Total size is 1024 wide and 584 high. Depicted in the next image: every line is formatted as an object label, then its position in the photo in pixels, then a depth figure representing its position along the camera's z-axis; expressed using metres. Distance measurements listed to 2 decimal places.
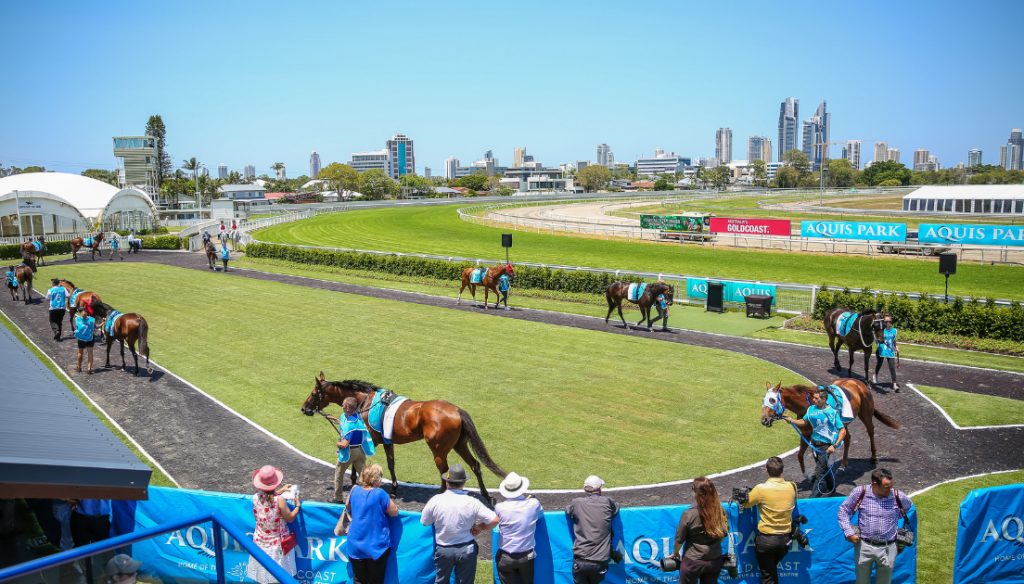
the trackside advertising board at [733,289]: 24.38
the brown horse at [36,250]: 30.92
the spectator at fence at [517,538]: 6.62
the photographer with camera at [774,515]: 7.01
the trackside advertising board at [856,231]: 37.84
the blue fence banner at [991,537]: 7.43
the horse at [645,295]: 21.11
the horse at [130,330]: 16.42
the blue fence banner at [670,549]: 7.13
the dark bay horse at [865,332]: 15.37
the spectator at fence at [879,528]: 6.91
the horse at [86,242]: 38.00
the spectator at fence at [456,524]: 6.54
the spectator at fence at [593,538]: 6.66
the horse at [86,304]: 16.64
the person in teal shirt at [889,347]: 15.17
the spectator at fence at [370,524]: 6.55
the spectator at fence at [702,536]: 6.46
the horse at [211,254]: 35.16
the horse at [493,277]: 24.72
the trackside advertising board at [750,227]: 41.78
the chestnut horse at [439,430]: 9.45
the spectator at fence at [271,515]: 6.75
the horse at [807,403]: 10.10
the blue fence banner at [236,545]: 6.84
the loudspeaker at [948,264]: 20.51
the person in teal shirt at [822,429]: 9.68
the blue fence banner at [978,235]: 35.06
